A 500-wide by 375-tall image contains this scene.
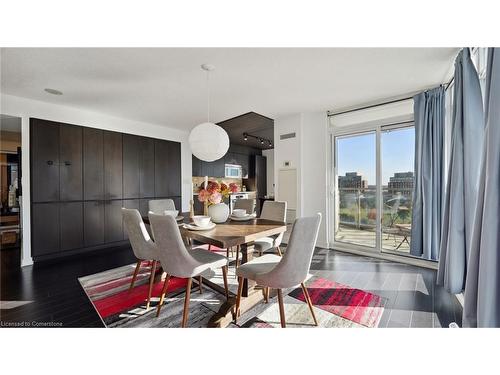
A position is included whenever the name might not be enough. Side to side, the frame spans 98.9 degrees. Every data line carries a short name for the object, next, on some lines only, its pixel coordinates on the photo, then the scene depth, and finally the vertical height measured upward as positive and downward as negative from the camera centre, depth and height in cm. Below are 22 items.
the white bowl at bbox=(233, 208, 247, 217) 247 -33
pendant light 239 +51
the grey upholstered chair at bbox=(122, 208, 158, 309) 198 -52
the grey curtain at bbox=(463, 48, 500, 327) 115 -15
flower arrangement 213 -8
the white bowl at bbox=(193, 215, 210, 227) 191 -32
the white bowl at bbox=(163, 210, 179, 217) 236 -32
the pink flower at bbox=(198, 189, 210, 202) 214 -10
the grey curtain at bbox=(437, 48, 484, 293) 190 +15
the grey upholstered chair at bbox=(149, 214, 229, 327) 153 -52
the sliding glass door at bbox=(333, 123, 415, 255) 336 -5
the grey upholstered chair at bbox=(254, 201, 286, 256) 251 -42
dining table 160 -41
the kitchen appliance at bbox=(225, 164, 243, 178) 662 +44
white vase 224 -29
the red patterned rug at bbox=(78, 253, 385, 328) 179 -115
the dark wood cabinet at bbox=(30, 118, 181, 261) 334 +2
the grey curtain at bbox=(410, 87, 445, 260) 283 +16
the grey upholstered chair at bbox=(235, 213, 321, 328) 148 -56
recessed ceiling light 294 +130
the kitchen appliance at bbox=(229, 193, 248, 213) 675 -38
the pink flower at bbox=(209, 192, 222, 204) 212 -13
